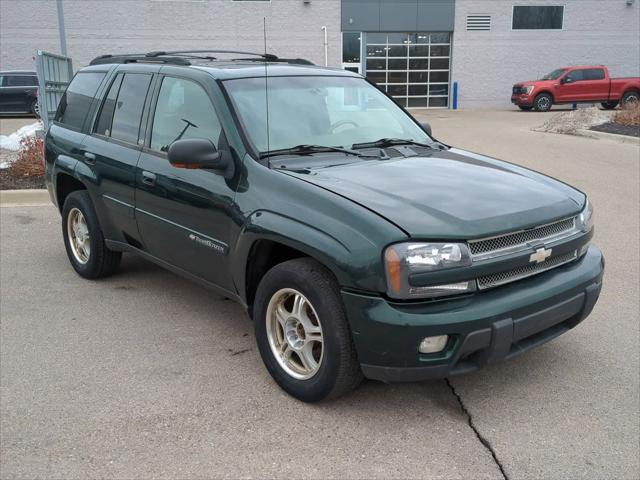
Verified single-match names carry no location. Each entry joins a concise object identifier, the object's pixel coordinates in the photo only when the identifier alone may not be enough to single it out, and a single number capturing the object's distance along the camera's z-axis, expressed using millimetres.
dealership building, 29359
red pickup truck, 26953
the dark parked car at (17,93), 23598
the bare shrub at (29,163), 10062
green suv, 2928
